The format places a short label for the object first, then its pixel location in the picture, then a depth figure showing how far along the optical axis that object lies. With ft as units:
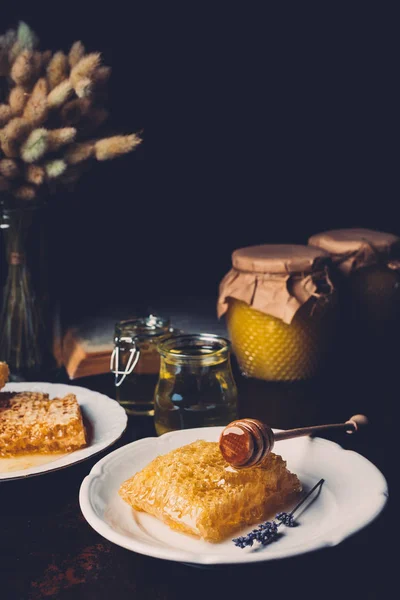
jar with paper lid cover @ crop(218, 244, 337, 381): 5.07
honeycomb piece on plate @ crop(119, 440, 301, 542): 3.05
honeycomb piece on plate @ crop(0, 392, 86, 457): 3.95
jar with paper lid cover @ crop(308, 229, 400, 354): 5.46
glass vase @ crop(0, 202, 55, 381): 5.19
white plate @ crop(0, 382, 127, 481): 3.69
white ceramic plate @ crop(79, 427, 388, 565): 2.79
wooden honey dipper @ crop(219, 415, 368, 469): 3.17
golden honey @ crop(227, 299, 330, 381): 5.16
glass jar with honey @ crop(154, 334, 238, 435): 4.15
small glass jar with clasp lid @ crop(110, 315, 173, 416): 4.83
